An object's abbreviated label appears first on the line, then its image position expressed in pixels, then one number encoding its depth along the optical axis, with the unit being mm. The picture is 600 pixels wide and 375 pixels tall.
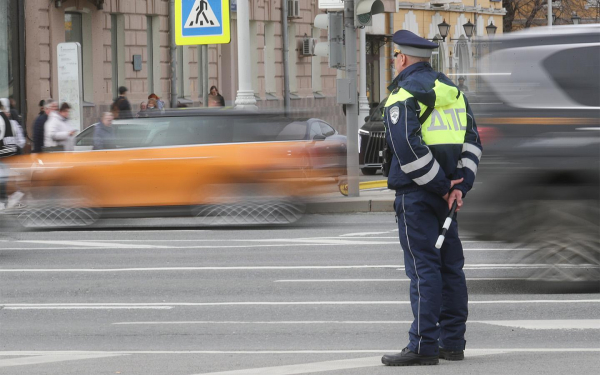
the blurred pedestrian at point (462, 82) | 36400
